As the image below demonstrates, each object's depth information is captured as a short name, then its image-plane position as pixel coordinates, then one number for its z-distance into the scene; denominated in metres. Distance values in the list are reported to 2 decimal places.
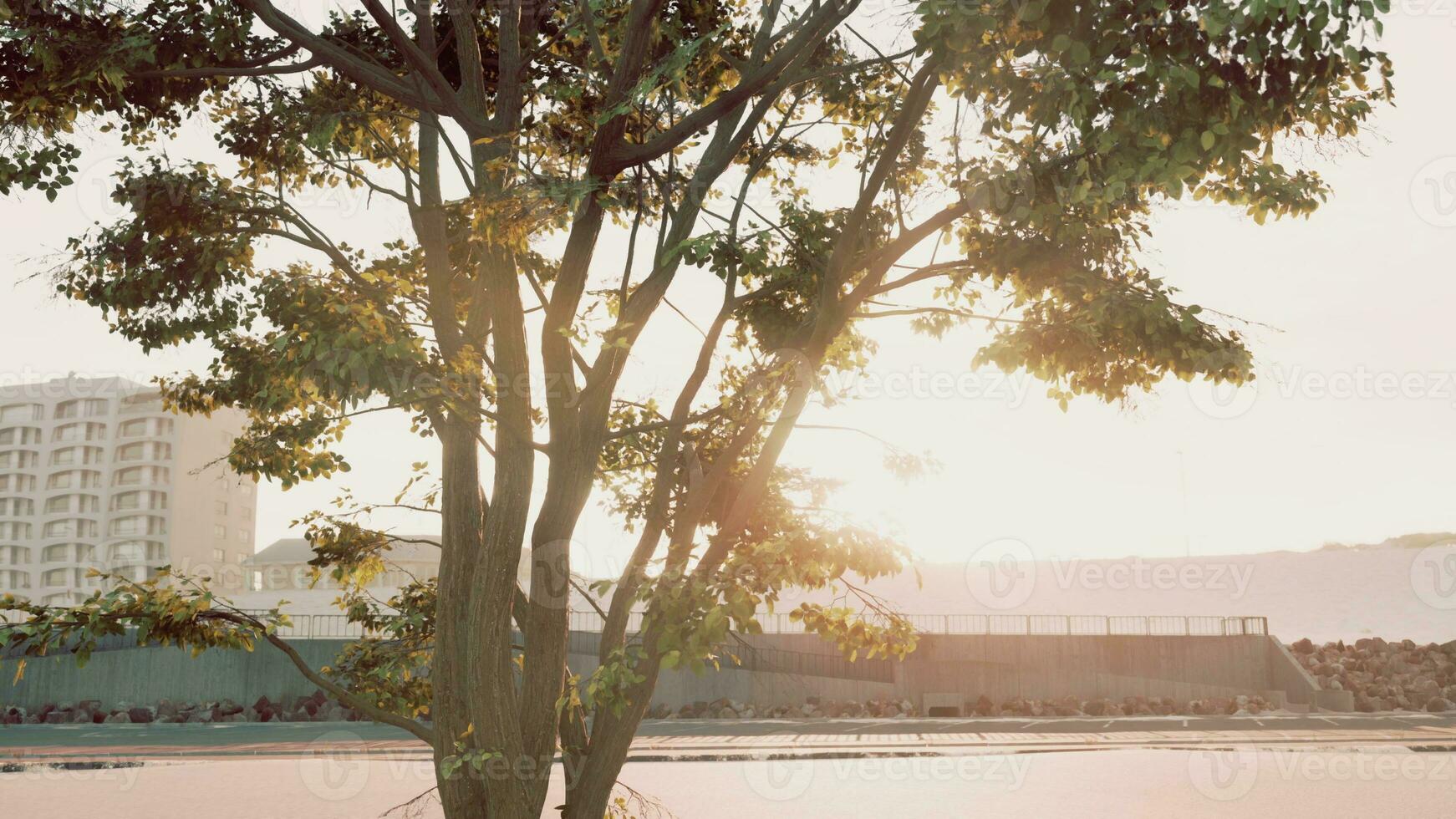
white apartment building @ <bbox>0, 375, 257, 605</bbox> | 104.88
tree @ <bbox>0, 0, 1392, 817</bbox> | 5.72
